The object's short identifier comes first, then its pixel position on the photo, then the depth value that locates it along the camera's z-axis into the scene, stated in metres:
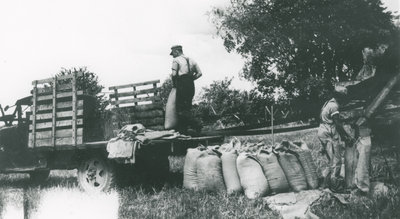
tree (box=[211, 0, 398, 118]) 25.25
